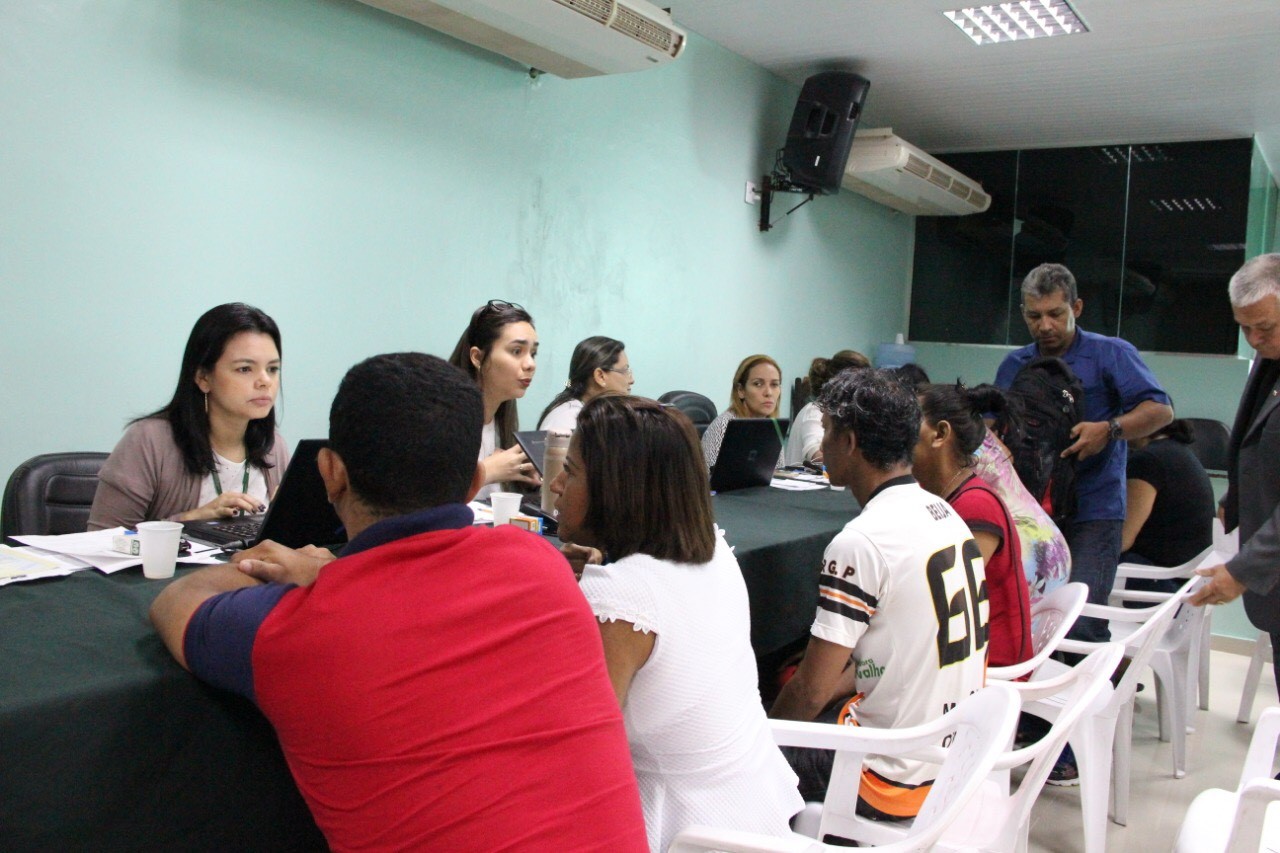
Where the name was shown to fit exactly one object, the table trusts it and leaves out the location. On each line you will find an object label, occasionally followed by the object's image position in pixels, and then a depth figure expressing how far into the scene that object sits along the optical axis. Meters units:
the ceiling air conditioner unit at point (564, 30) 3.34
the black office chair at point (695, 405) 4.61
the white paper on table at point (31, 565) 1.35
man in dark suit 2.36
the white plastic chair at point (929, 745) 1.15
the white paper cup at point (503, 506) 2.01
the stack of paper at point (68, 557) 1.38
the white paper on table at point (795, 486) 3.30
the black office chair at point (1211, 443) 6.00
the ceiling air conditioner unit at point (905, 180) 5.62
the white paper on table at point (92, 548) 1.47
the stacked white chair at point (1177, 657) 3.13
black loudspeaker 5.15
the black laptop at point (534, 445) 2.33
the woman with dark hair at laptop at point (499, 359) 2.83
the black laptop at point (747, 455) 3.02
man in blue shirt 3.26
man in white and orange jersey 1.69
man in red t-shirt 0.90
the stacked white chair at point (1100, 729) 2.15
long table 0.94
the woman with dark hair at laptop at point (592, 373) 3.51
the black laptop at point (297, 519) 1.58
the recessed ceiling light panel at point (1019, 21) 4.34
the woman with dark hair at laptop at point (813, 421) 4.36
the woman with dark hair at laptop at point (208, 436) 2.12
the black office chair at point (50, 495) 2.16
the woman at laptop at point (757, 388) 4.46
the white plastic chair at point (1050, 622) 2.03
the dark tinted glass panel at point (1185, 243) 5.96
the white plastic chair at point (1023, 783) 1.41
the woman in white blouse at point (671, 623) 1.28
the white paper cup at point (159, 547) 1.44
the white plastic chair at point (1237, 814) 1.29
